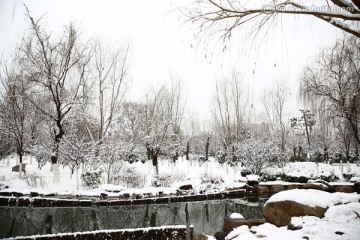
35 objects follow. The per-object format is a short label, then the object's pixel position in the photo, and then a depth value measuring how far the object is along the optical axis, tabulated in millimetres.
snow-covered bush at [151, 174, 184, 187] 17000
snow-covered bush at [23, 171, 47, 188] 14788
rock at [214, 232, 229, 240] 7285
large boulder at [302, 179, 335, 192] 12953
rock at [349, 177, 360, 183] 15363
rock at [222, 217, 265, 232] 7812
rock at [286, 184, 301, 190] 15891
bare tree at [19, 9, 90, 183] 15898
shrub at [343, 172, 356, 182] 18305
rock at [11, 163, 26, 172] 21281
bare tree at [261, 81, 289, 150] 30069
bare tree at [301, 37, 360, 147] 12383
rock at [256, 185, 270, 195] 16234
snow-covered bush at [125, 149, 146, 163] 35031
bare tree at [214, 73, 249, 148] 27844
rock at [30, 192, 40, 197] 12399
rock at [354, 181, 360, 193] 12939
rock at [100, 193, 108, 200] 12636
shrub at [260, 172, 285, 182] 19234
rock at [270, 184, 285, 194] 16234
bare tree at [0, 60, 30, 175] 17984
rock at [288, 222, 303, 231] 5809
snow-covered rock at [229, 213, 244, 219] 8576
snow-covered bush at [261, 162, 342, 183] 18092
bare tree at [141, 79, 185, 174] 21075
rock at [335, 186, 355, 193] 13047
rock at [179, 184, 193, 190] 15102
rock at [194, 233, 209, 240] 7378
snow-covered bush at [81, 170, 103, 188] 15141
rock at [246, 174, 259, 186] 17125
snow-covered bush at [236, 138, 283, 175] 21031
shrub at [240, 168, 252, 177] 21391
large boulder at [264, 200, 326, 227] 6506
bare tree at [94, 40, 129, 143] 19047
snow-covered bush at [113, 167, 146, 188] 16906
